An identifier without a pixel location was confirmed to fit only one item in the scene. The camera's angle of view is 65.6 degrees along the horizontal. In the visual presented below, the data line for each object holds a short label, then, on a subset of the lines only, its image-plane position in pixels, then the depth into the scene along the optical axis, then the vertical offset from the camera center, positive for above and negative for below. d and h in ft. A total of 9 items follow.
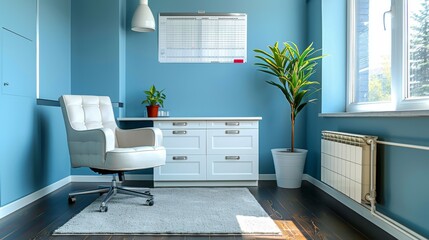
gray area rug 7.30 -2.52
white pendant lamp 12.21 +3.57
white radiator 7.73 -1.24
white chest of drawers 11.96 -1.25
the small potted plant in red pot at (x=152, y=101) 12.64 +0.53
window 7.32 +1.60
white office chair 8.95 -0.85
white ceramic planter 11.79 -1.83
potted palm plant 11.78 +0.71
